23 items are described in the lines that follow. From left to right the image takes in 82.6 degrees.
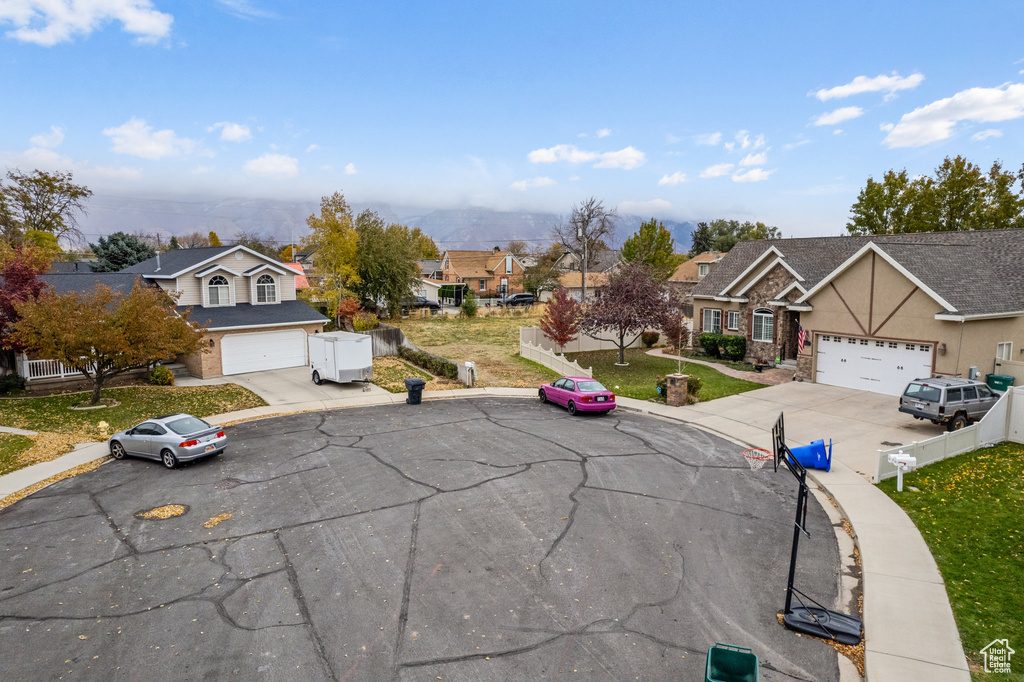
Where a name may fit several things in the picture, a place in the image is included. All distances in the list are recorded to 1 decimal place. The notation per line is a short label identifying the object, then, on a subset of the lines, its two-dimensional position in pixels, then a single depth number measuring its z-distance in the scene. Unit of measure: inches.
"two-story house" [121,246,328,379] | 1142.3
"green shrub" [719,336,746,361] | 1307.8
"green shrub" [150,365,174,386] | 1038.4
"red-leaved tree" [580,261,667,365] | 1178.0
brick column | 919.0
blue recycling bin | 614.2
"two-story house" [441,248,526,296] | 3292.3
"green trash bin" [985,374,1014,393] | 887.1
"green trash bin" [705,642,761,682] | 265.7
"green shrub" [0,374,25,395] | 938.1
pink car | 867.4
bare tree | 2352.4
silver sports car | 633.6
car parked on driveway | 725.9
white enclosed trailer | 1044.5
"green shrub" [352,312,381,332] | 1557.3
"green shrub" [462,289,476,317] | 2245.3
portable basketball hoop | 332.8
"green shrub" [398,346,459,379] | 1131.3
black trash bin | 946.1
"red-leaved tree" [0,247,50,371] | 881.5
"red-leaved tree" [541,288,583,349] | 1291.8
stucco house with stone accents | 901.2
